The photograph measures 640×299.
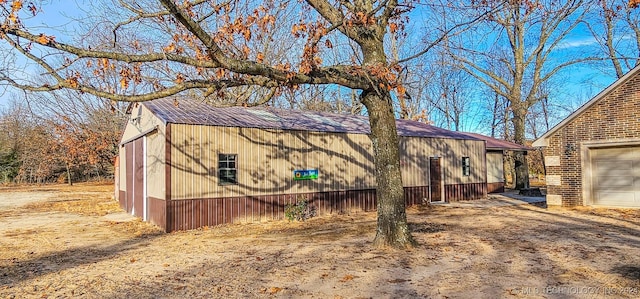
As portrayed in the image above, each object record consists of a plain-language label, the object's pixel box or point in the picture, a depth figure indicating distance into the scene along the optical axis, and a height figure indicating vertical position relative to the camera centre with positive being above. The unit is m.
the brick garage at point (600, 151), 13.13 +0.21
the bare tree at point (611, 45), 21.77 +6.05
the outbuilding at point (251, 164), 11.49 +0.01
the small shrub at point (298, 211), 12.89 -1.46
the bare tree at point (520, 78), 21.34 +4.31
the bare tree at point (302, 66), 5.61 +1.49
